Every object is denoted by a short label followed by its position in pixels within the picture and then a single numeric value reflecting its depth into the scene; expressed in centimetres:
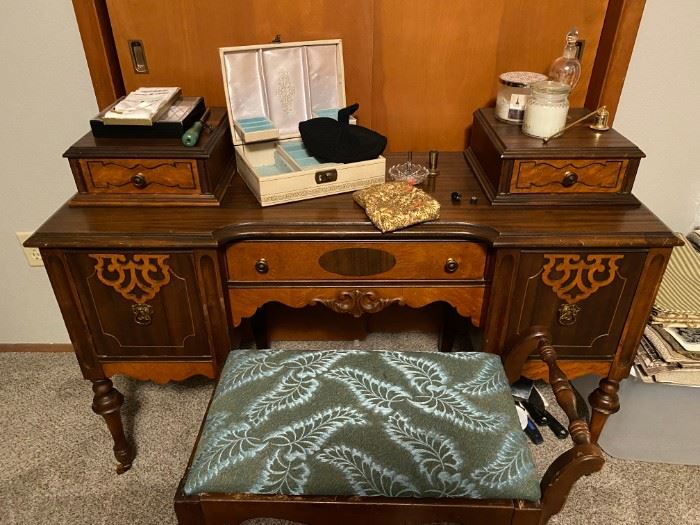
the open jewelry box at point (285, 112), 123
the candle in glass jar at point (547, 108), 122
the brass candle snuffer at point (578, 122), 124
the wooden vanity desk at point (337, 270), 115
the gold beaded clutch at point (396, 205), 114
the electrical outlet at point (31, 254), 171
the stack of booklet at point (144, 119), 122
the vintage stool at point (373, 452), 93
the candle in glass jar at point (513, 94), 131
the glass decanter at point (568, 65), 133
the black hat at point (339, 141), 125
